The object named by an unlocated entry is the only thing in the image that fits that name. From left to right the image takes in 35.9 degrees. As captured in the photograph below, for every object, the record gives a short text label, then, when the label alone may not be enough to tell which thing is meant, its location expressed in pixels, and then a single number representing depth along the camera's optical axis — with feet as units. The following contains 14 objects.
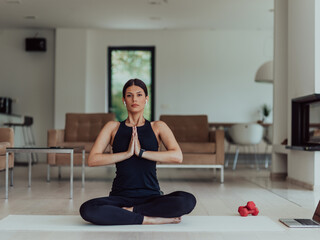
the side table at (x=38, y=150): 15.02
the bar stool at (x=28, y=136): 33.87
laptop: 9.85
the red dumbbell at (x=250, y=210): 10.94
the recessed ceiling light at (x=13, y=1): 26.78
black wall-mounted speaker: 33.71
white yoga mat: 9.27
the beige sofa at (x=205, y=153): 20.06
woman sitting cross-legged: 9.31
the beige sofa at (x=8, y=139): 17.53
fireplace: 17.84
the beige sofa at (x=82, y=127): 22.45
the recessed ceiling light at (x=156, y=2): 26.61
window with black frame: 34.71
